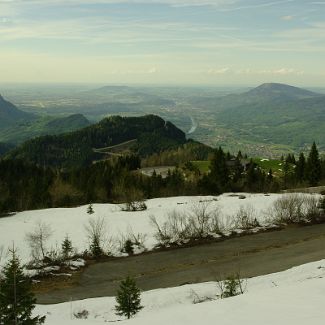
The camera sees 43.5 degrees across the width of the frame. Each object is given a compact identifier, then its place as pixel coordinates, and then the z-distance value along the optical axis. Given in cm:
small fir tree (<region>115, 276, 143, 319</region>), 1936
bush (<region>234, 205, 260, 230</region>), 4031
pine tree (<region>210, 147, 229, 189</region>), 8306
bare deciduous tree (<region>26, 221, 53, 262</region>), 3256
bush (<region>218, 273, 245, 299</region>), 1986
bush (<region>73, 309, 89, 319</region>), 2198
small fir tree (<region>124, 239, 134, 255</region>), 3490
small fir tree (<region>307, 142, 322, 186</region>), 8129
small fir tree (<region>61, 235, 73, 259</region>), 3225
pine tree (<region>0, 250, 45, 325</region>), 1648
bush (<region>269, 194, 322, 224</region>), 4225
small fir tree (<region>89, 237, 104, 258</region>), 3416
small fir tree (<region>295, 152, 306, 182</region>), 8404
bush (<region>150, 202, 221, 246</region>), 3697
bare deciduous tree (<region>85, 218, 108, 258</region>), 3428
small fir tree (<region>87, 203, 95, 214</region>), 4481
